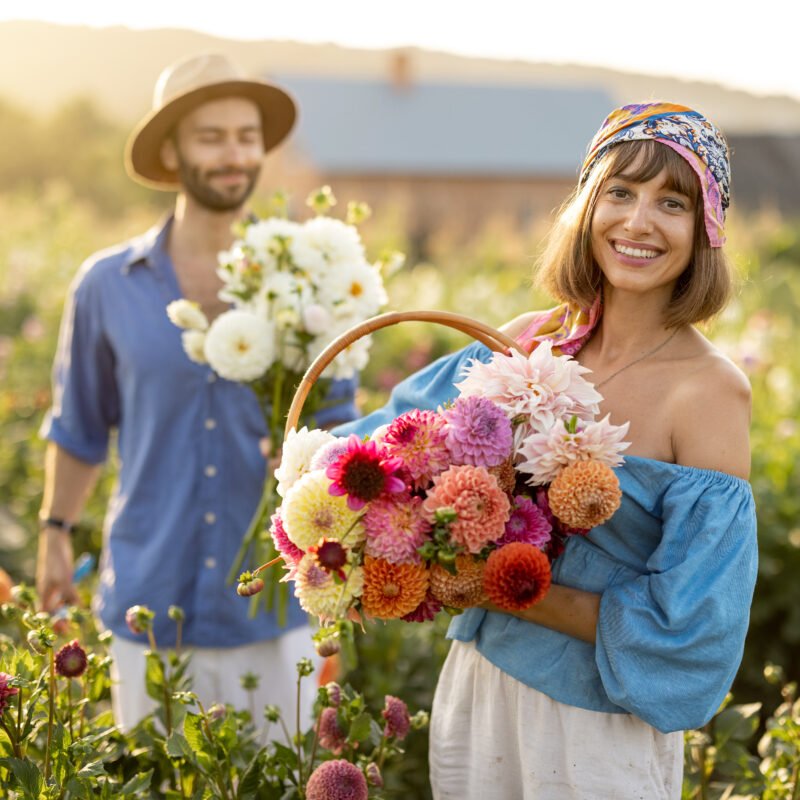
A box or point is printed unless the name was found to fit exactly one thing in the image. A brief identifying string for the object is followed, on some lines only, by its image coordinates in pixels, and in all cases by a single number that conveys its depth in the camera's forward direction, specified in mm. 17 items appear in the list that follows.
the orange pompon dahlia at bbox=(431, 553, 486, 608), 1601
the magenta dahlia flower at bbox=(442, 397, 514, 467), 1594
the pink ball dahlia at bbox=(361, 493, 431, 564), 1546
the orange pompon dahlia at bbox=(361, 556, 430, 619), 1567
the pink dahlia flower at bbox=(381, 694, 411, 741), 2014
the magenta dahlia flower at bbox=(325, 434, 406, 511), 1520
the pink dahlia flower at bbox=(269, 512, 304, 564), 1655
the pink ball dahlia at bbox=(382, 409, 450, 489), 1599
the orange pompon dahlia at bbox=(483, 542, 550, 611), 1534
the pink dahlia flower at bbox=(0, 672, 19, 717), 1712
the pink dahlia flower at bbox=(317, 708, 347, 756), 1967
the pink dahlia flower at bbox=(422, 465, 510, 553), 1521
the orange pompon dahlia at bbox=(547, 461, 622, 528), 1566
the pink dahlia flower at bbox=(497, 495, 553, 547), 1616
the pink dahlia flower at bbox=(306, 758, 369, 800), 1755
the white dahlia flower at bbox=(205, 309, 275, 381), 2457
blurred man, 2879
